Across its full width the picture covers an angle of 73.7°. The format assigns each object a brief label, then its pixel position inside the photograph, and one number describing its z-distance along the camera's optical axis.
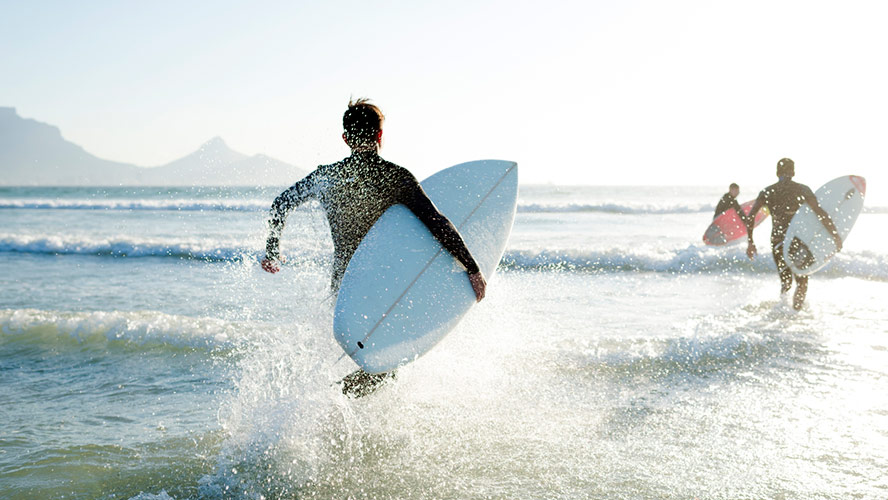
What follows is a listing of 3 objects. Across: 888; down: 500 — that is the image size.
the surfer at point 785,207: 6.95
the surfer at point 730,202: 10.09
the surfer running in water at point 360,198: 2.99
